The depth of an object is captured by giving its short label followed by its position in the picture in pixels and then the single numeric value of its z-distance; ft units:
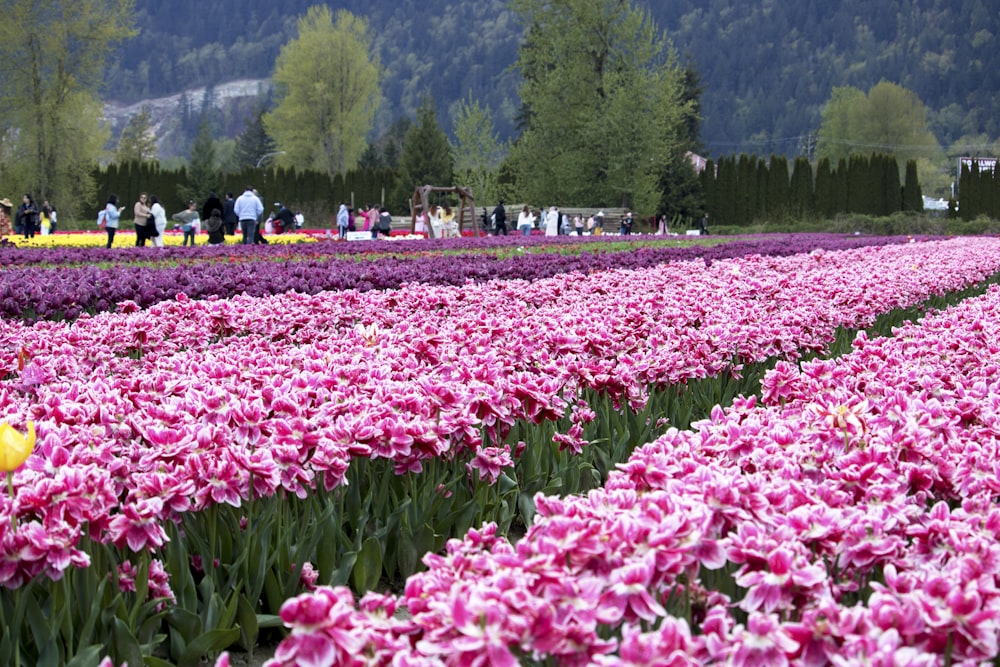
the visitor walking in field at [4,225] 82.12
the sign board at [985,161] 355.60
